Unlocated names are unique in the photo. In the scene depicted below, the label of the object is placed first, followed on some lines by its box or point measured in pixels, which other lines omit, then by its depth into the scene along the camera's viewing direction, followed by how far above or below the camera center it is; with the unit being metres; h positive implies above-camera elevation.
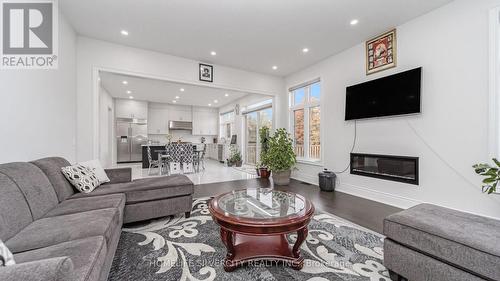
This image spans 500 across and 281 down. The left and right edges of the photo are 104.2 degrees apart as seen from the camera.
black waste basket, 3.88 -0.81
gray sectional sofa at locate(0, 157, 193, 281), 0.91 -0.58
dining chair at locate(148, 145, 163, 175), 5.99 -0.73
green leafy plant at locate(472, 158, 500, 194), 1.84 -0.32
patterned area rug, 1.50 -1.03
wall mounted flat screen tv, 2.88 +0.73
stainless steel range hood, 9.04 +0.73
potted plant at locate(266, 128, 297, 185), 4.54 -0.46
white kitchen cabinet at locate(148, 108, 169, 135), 8.77 +0.90
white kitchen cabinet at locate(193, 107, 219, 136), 9.66 +0.96
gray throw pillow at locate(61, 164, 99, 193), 2.08 -0.41
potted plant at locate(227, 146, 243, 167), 7.48 -0.76
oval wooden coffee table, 1.44 -0.65
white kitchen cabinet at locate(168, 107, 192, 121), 9.16 +1.25
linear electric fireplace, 2.96 -0.45
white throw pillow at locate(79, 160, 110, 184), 2.49 -0.38
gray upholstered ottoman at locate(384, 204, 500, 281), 1.09 -0.66
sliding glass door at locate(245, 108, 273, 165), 6.77 +0.40
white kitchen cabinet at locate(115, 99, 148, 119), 7.90 +1.32
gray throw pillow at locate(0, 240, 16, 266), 0.75 -0.46
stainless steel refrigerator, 7.83 +0.10
